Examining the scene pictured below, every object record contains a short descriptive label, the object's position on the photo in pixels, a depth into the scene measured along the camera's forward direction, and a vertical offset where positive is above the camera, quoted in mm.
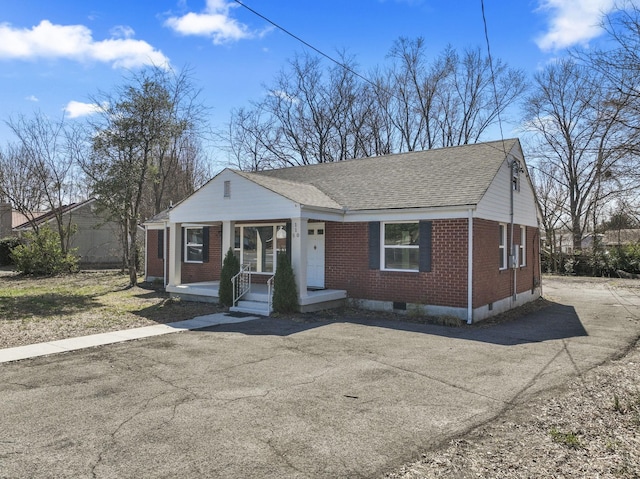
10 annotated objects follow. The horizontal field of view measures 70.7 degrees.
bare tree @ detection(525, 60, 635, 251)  29125 +5715
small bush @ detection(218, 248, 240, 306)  13008 -820
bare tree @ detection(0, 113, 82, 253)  26531 +4085
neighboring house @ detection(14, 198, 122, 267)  33469 +936
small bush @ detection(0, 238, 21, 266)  30914 -80
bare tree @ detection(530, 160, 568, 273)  28828 +2787
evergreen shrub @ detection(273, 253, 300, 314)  11867 -1034
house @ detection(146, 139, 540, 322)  11617 +582
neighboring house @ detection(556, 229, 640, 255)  31189 +1198
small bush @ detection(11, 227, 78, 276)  22953 -359
